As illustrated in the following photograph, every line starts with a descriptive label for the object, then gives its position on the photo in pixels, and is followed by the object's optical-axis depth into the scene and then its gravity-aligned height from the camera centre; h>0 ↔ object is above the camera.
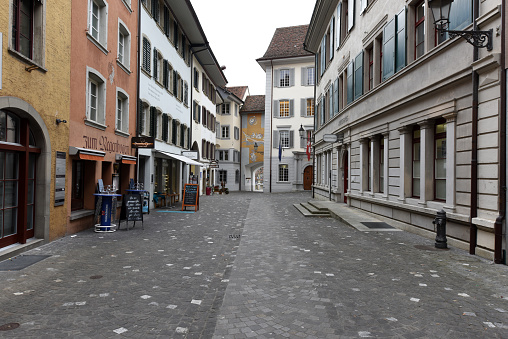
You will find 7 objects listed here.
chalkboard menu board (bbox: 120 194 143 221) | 10.76 -1.19
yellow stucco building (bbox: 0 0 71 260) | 6.89 +1.09
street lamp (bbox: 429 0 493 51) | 6.81 +2.79
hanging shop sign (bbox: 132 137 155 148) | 13.77 +1.13
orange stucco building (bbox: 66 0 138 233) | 9.74 +2.29
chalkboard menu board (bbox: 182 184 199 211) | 16.77 -1.17
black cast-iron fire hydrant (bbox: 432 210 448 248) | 7.83 -1.19
